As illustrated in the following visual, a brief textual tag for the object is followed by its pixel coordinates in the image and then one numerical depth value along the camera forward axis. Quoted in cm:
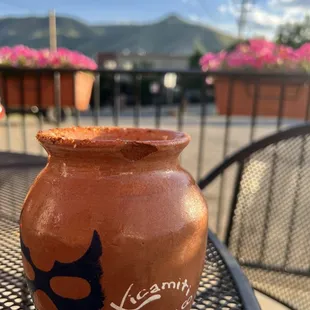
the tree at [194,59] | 3193
